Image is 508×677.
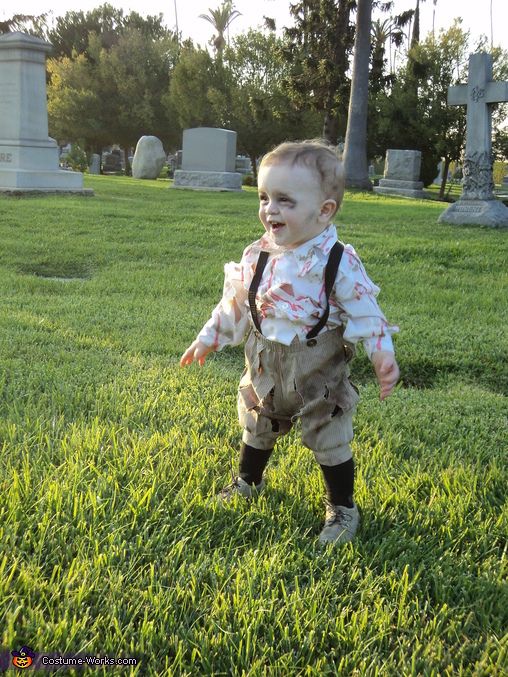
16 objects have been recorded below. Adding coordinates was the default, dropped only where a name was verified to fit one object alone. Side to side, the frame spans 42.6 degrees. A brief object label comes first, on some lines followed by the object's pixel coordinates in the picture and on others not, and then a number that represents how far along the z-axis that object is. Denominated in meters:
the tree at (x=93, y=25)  53.50
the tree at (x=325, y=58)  24.92
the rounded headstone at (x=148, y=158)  26.94
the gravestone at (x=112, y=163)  46.62
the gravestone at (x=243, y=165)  39.50
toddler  2.06
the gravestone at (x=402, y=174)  23.50
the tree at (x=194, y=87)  36.97
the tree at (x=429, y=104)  28.22
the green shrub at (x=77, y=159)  28.84
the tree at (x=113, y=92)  40.12
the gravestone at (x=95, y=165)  38.97
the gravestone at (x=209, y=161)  19.72
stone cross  11.45
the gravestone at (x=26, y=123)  13.70
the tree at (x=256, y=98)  34.91
